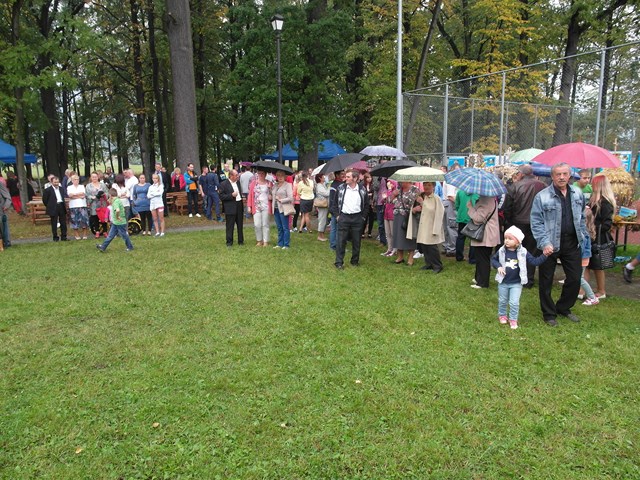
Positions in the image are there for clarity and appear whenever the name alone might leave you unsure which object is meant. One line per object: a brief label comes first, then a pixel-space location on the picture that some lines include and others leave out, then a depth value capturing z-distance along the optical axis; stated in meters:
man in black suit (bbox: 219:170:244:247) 11.11
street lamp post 14.38
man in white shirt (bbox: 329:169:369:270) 9.27
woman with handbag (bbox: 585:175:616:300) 6.93
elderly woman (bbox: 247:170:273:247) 10.95
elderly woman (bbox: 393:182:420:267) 9.38
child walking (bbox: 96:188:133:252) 10.57
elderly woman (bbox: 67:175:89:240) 12.72
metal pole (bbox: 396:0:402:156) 13.91
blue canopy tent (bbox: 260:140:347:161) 29.78
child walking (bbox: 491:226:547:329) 5.77
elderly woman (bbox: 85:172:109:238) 13.46
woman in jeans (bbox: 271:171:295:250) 10.83
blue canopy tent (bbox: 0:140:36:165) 24.61
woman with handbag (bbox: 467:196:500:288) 7.53
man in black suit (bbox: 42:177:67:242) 12.48
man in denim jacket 5.79
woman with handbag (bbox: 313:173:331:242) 12.34
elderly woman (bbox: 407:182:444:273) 8.80
